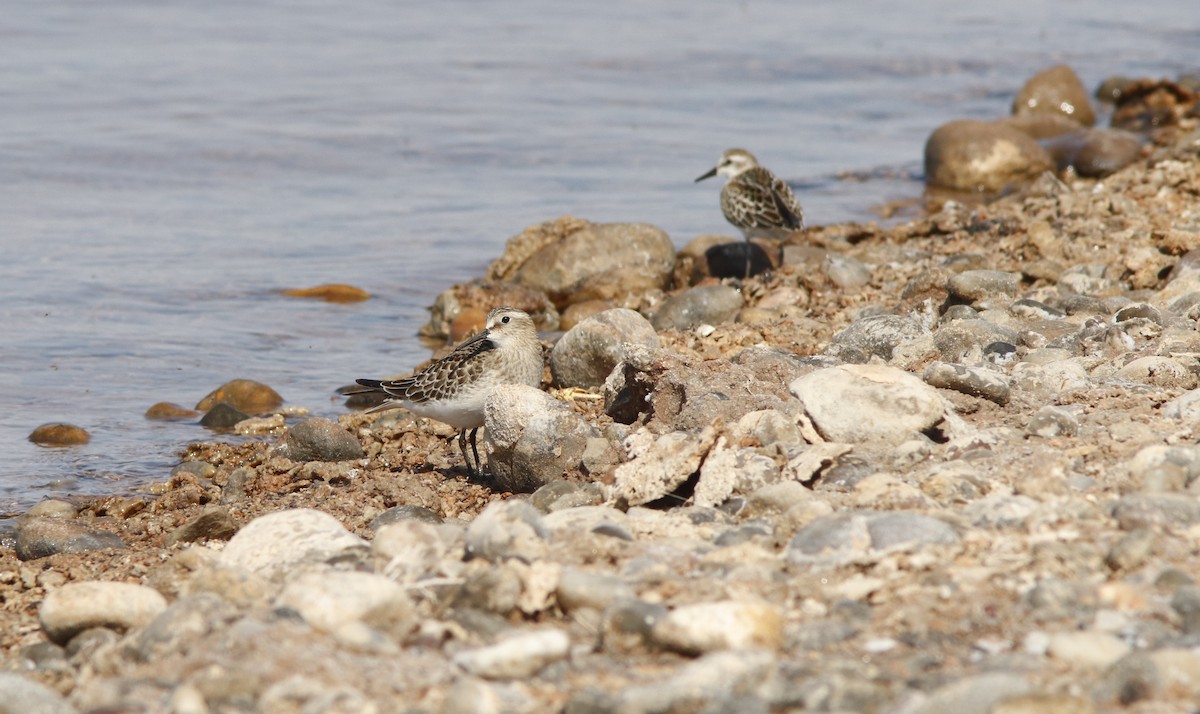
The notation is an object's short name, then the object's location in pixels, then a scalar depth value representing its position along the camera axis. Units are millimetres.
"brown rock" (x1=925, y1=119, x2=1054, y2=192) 30641
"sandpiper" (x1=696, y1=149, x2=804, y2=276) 22531
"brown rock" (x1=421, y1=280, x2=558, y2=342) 22109
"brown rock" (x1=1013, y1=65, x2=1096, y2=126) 37750
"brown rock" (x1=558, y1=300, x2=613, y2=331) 22281
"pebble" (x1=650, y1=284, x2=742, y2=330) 20094
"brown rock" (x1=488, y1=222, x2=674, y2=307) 22969
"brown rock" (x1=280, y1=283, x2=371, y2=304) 23797
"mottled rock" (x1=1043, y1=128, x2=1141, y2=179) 30125
